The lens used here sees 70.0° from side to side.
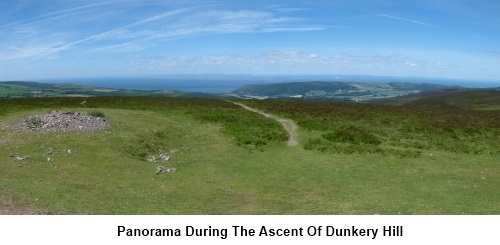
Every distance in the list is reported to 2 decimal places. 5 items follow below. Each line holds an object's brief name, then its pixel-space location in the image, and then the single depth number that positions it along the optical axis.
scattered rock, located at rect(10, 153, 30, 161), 26.38
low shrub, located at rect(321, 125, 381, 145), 40.81
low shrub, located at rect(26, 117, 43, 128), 34.53
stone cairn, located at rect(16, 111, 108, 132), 34.00
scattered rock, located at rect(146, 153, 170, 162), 30.79
